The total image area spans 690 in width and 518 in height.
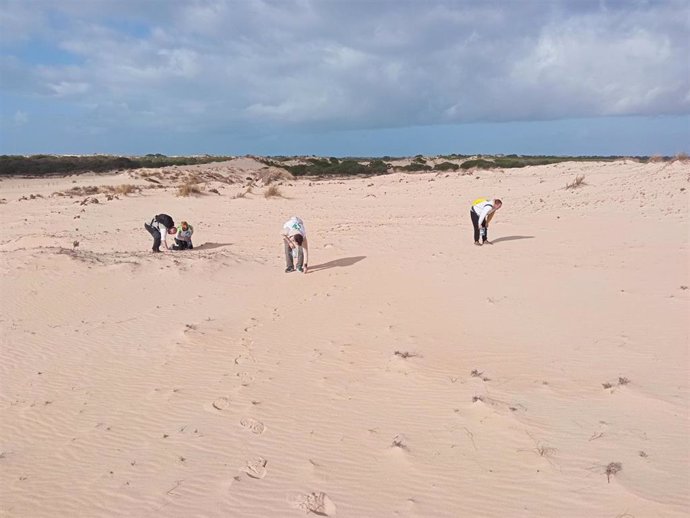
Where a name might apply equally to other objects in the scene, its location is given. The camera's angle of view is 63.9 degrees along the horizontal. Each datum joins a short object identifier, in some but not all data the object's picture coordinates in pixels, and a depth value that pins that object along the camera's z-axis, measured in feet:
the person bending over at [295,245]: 33.71
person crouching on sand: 44.15
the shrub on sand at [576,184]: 72.90
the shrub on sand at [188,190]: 80.79
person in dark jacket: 43.16
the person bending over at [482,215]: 40.14
